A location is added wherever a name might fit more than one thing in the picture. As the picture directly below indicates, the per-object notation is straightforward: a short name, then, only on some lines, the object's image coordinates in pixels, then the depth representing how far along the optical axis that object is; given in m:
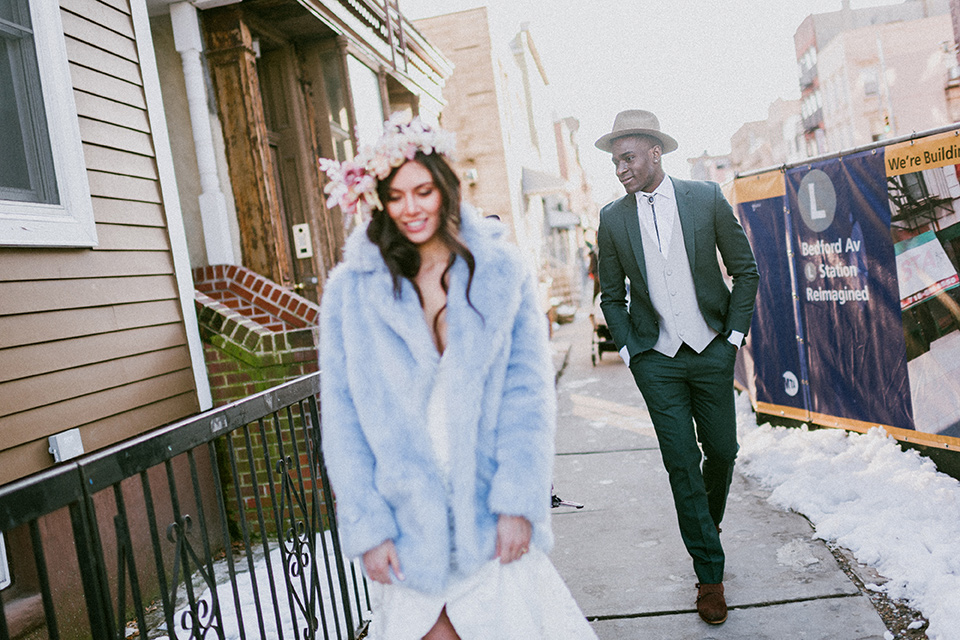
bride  1.84
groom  3.37
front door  7.20
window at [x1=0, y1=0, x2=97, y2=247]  3.99
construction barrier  4.42
